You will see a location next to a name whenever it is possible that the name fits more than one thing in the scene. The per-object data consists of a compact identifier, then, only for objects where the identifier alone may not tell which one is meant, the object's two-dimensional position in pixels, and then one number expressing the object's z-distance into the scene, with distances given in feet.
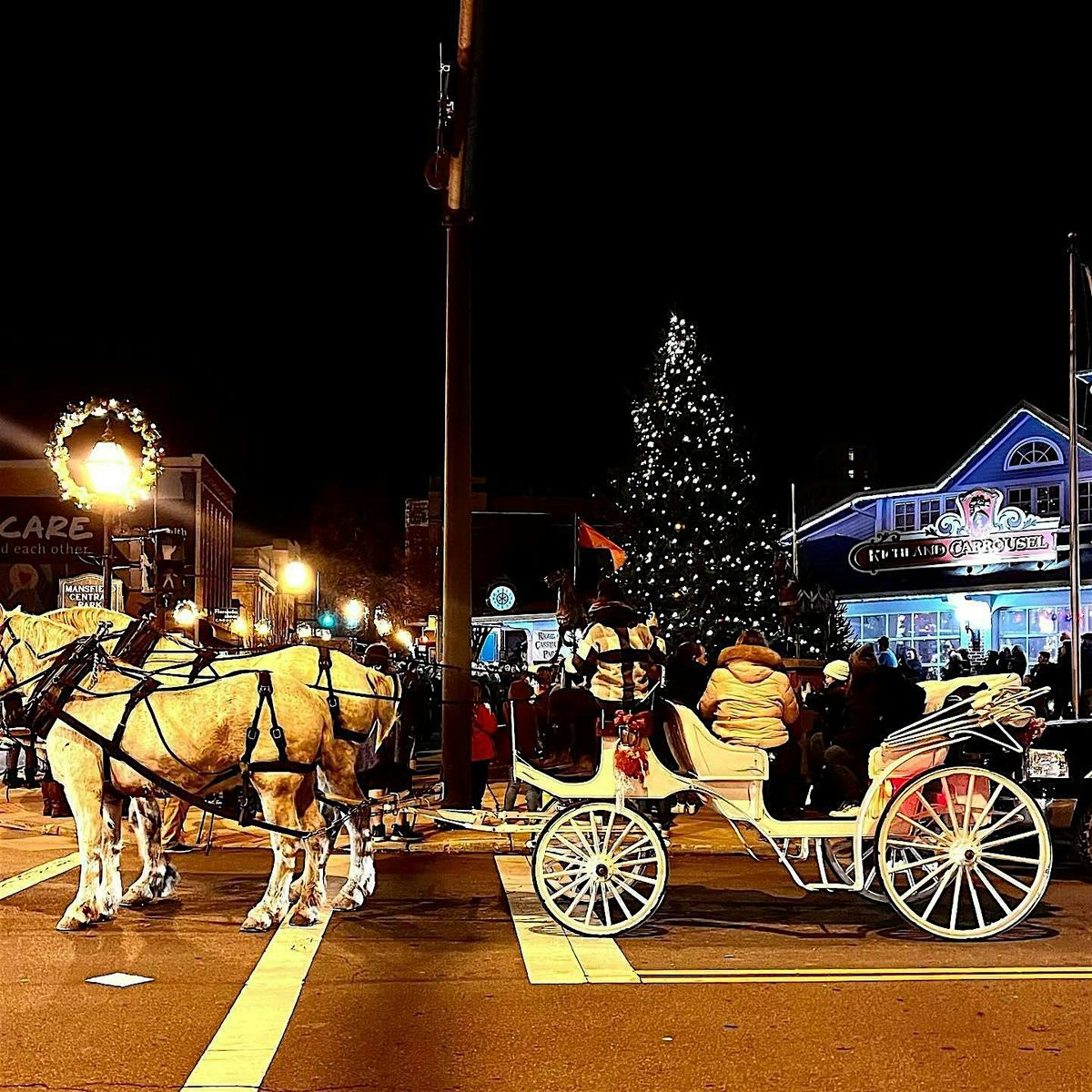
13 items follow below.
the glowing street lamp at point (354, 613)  120.54
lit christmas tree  113.50
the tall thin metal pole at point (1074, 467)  66.44
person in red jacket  55.42
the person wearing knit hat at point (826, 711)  45.60
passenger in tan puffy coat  33.17
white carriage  30.91
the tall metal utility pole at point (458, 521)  48.52
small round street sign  120.67
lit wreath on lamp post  48.08
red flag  68.86
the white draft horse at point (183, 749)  33.22
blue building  118.52
